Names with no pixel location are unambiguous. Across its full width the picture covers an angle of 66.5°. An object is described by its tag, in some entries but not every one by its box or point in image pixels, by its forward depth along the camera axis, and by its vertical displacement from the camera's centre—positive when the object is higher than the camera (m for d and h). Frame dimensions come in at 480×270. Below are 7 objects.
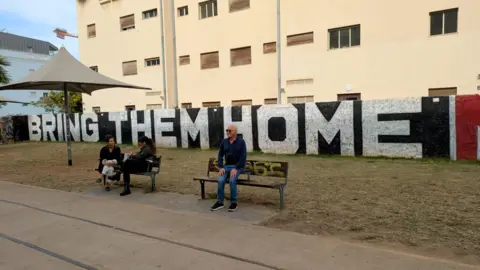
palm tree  20.78 +3.04
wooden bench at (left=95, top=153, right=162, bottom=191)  7.39 -0.94
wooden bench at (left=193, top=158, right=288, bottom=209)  5.81 -0.90
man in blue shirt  5.89 -0.74
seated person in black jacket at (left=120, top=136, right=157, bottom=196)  7.28 -0.76
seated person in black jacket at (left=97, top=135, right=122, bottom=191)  7.70 -0.79
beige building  15.87 +3.67
